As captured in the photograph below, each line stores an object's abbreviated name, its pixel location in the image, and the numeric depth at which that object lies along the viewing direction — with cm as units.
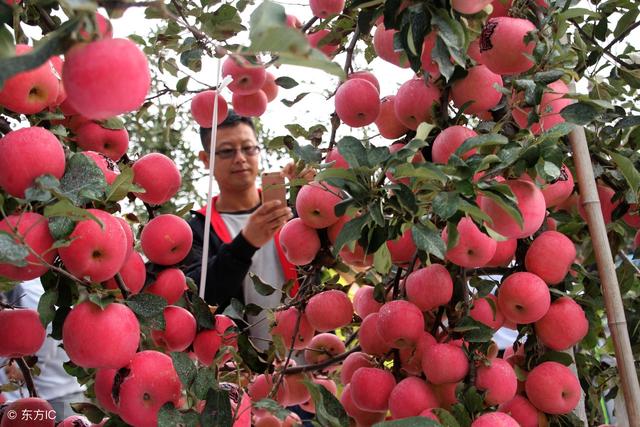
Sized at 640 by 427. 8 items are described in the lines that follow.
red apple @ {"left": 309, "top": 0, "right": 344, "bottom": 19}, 110
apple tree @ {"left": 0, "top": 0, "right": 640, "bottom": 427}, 72
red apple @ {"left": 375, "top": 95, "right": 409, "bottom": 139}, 108
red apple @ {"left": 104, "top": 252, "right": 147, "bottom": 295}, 93
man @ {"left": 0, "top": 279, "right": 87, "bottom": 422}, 209
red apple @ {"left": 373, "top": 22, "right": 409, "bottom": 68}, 101
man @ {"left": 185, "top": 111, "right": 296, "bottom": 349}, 179
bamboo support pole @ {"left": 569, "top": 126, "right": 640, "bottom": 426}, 85
